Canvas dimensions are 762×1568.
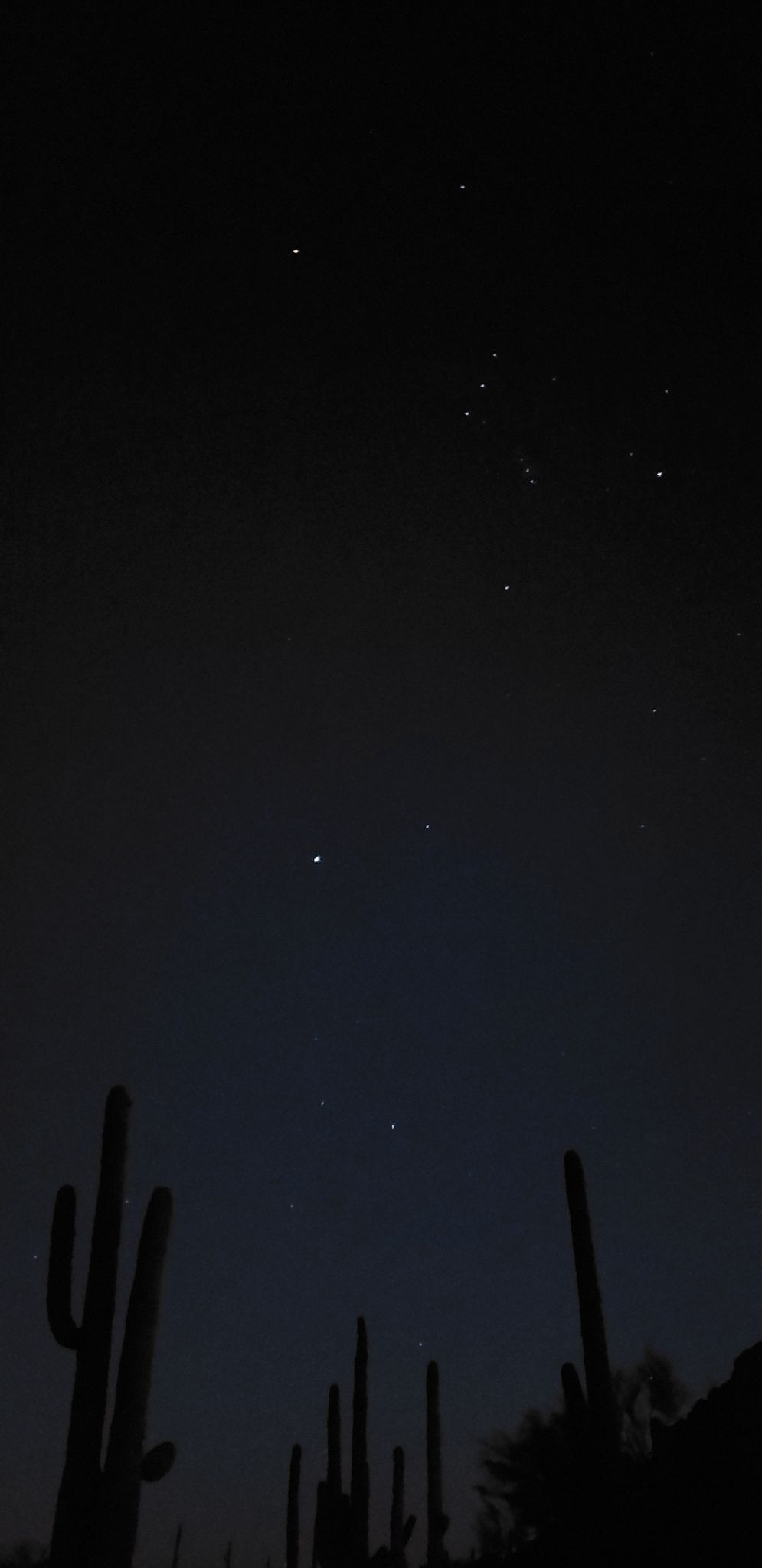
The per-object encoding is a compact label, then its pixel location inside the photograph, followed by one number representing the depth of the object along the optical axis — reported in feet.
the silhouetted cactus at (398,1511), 46.84
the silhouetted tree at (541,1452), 57.00
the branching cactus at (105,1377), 19.85
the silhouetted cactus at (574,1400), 30.96
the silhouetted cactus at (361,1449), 44.01
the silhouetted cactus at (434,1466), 46.21
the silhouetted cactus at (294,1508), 60.95
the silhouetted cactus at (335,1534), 25.30
